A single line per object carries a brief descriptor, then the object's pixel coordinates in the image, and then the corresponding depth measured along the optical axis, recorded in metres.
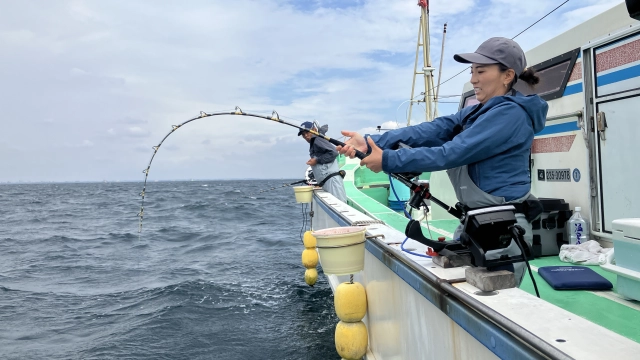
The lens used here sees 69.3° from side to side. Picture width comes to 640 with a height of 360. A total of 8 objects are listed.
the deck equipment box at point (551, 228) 4.46
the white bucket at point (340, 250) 3.11
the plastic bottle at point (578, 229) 4.36
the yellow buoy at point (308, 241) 8.04
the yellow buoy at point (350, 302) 3.78
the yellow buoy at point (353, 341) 3.76
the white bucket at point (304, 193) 8.53
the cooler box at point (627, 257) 2.70
